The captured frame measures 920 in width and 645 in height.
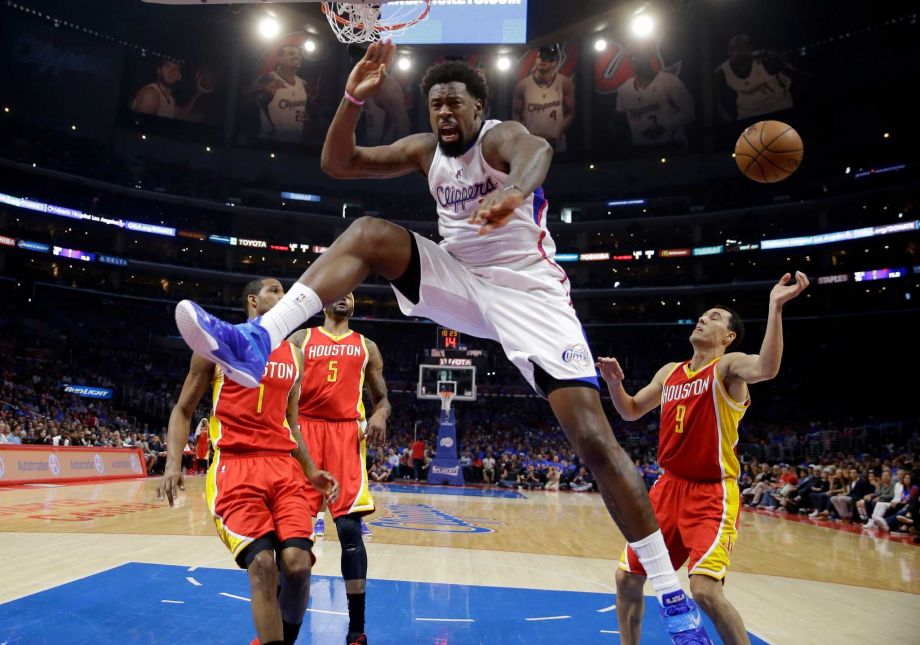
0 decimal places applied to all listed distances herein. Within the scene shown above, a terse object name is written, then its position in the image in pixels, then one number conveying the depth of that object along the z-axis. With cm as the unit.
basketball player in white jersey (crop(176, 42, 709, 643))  259
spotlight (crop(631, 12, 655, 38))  2245
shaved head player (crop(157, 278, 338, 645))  358
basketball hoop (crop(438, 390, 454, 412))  2231
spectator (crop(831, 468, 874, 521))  1491
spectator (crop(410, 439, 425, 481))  2359
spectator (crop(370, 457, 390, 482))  2289
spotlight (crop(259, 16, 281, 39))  2341
